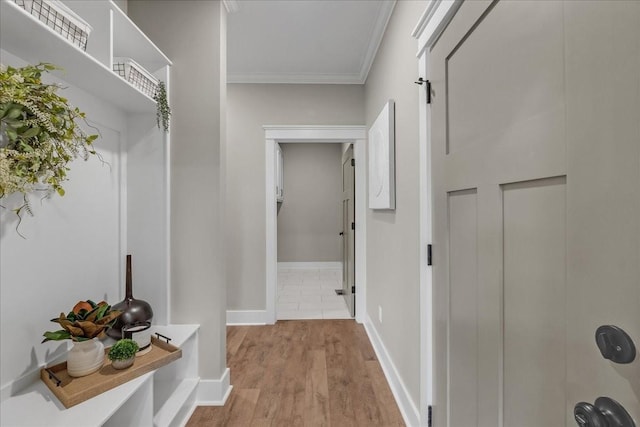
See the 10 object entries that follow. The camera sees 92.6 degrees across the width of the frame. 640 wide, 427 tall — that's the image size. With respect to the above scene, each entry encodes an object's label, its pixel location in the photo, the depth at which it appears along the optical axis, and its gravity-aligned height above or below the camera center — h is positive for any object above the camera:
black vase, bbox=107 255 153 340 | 1.51 -0.50
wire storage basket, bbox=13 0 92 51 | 1.04 +0.72
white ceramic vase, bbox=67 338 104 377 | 1.22 -0.58
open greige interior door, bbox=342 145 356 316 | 3.56 -0.20
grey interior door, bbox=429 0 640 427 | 0.54 +0.02
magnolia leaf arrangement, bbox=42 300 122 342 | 1.19 -0.43
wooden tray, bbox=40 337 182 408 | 1.11 -0.65
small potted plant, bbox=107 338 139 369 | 1.28 -0.59
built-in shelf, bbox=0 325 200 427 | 1.02 -0.69
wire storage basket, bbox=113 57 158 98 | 1.56 +0.75
